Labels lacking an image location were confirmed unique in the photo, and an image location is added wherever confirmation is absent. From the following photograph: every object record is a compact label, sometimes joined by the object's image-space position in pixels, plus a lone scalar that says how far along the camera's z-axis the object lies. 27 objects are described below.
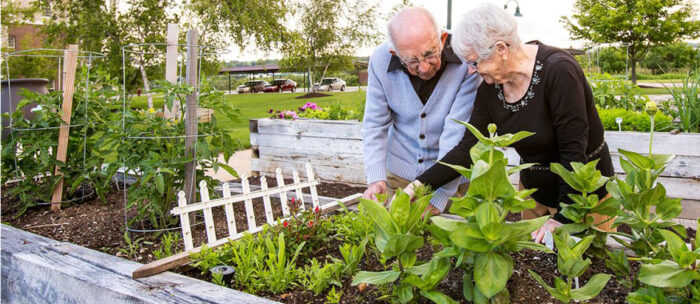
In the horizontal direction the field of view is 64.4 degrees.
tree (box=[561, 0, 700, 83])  26.67
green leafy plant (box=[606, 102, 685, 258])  1.28
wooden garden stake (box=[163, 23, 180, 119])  3.79
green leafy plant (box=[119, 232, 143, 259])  2.78
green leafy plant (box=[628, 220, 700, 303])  1.06
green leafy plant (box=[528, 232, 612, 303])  1.21
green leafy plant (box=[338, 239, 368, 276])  1.84
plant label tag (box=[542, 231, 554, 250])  1.70
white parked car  36.59
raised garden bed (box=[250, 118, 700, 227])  3.63
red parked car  40.44
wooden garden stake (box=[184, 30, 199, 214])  3.06
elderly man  2.23
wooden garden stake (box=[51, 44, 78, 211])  3.77
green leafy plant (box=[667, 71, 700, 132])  3.81
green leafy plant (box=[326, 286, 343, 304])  1.69
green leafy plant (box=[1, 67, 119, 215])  3.72
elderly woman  1.72
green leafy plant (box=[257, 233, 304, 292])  1.92
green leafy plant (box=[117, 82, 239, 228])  3.00
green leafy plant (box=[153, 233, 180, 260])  2.58
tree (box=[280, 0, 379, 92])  21.20
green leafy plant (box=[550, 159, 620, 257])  1.37
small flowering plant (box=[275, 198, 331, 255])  2.31
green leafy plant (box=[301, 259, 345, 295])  1.84
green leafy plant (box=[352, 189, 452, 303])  1.35
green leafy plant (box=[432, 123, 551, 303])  1.12
